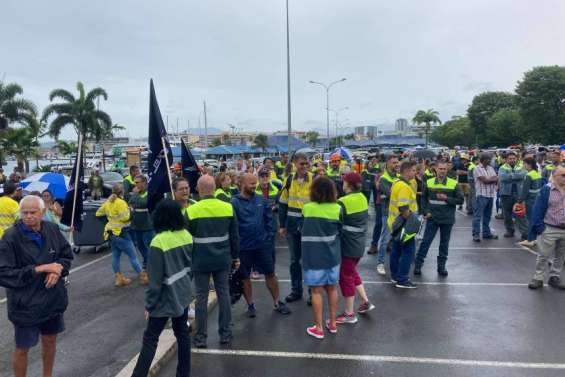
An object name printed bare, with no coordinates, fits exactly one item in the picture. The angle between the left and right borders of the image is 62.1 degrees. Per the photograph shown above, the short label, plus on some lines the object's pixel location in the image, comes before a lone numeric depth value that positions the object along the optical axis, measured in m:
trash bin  10.38
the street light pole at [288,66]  25.09
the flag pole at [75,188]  6.07
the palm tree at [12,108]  30.61
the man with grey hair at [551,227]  6.61
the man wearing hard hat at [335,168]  11.34
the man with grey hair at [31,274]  3.67
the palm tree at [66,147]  53.62
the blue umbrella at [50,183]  7.46
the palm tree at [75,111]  34.78
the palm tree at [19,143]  31.61
